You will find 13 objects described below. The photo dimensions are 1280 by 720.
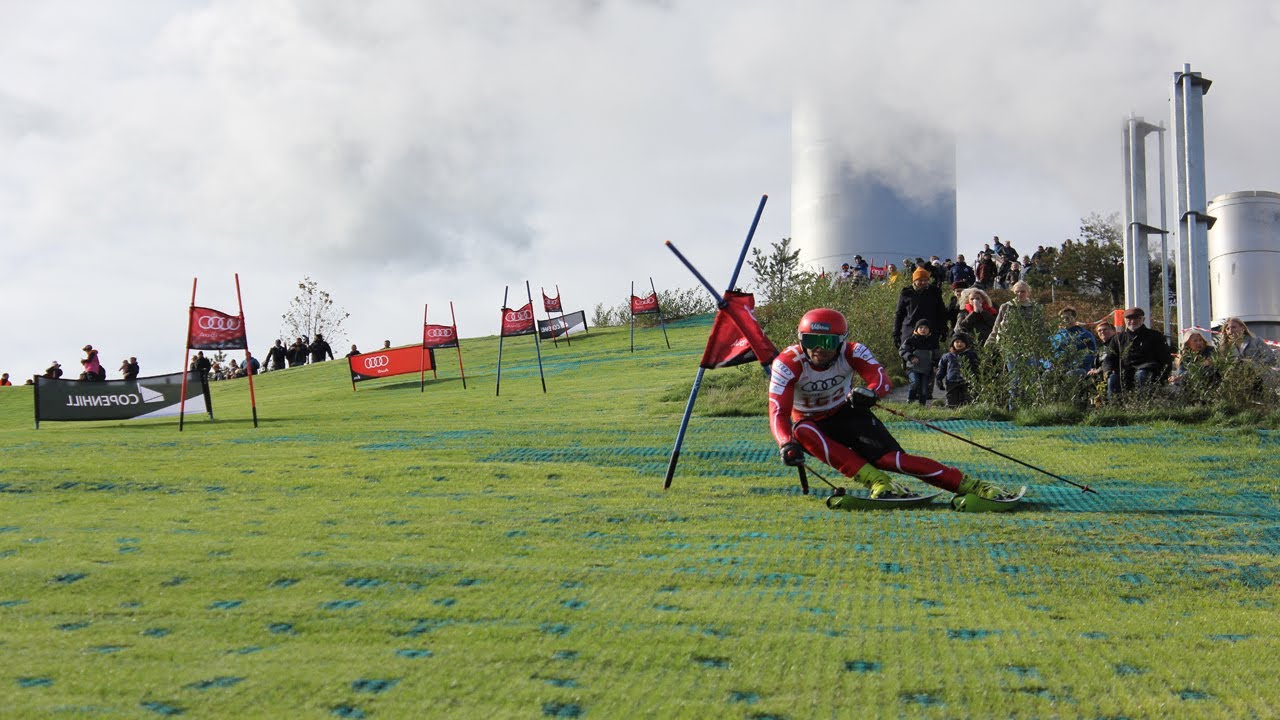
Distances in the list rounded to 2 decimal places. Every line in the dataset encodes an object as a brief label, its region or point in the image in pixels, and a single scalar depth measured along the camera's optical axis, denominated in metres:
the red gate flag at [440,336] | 30.37
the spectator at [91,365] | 30.62
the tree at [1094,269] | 39.00
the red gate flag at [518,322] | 29.61
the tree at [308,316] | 69.94
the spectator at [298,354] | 44.78
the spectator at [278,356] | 44.56
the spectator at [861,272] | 30.54
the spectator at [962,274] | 33.81
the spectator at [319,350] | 44.47
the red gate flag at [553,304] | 41.09
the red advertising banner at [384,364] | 30.56
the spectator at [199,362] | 31.64
